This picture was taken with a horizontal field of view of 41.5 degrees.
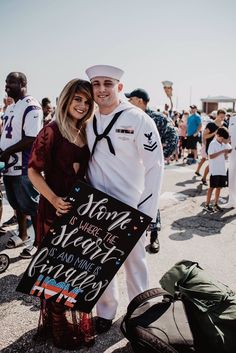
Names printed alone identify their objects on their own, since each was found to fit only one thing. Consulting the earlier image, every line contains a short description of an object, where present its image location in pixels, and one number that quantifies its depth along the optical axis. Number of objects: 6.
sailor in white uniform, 2.18
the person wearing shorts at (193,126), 10.44
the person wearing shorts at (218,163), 5.51
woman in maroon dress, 2.09
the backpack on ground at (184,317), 1.87
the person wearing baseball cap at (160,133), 3.69
